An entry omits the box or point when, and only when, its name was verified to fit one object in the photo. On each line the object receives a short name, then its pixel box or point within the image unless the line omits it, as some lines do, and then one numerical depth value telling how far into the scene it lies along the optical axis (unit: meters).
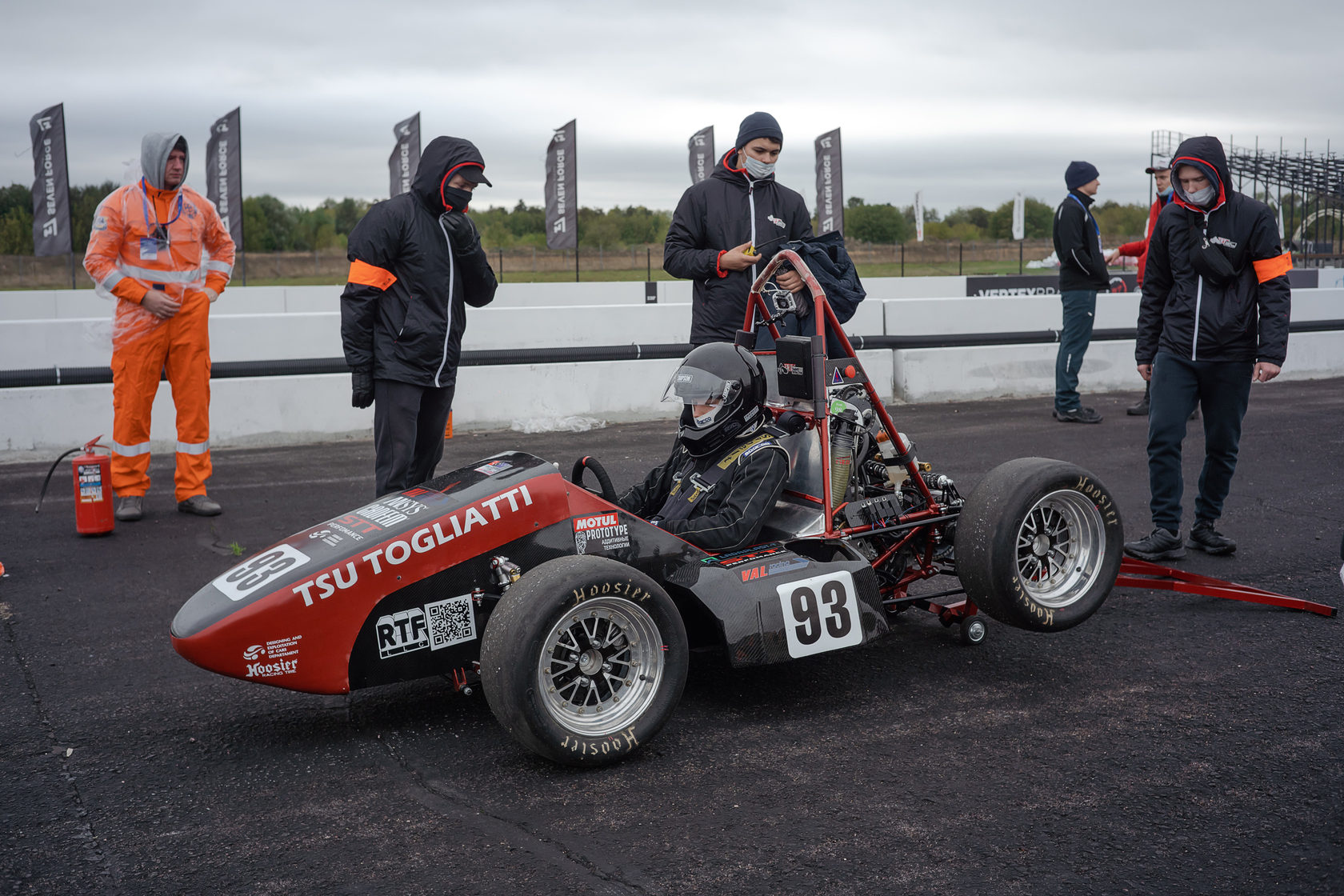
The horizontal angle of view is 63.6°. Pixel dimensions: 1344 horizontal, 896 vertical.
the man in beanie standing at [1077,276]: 9.36
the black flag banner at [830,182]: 29.64
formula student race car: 3.18
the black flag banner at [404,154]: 25.16
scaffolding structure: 35.91
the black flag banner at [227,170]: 23.97
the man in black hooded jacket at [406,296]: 4.82
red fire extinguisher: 5.82
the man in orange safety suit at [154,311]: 6.25
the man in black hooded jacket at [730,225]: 5.41
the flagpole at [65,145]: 22.62
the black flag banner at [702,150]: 27.34
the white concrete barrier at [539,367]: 8.18
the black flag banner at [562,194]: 26.61
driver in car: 3.81
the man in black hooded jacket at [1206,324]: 5.07
